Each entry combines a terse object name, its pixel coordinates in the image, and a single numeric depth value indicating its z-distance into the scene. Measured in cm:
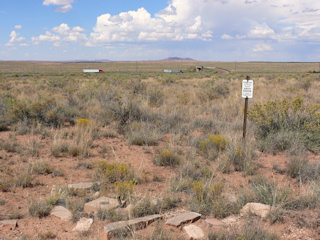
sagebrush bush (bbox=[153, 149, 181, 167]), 686
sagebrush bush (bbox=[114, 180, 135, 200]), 497
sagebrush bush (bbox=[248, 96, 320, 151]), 798
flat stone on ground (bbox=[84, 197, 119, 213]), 454
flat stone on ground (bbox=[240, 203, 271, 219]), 430
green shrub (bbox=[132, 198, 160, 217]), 443
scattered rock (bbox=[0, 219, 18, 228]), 419
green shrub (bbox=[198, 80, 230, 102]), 1592
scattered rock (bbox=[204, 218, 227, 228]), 411
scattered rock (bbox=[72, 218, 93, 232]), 411
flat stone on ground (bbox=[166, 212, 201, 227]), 419
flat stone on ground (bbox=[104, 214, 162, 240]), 389
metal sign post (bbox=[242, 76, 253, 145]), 758
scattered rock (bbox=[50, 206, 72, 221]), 442
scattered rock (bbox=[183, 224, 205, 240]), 391
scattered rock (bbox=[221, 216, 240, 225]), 423
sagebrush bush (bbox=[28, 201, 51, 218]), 449
